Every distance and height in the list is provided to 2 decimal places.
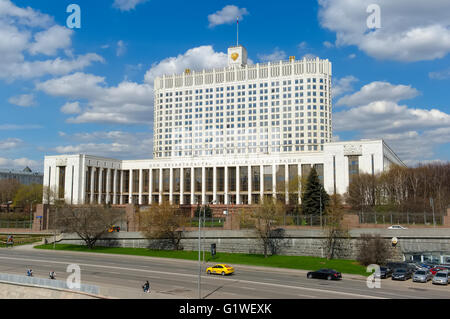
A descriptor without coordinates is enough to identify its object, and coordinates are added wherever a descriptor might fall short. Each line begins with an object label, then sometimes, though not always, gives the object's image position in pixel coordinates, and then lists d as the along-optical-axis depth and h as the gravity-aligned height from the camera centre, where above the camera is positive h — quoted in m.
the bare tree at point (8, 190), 131.38 +3.02
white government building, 111.81 +18.57
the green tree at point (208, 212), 98.00 -3.13
